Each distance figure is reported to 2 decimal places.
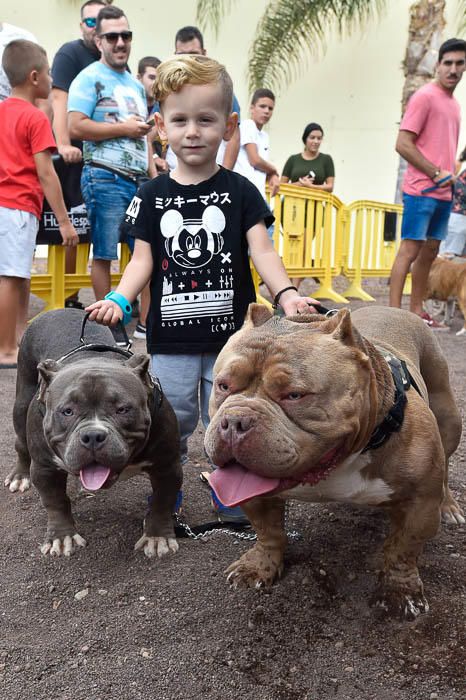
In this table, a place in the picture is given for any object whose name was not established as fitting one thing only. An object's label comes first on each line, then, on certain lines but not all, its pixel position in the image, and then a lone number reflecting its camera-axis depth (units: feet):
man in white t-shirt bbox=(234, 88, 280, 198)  25.75
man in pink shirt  21.90
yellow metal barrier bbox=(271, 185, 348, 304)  31.30
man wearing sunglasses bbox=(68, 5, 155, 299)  18.44
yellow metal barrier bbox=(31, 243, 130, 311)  22.59
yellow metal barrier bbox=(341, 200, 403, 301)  37.58
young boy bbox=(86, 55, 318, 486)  10.55
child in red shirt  17.63
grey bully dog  8.50
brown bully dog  6.50
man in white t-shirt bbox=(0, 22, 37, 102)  19.40
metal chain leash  10.00
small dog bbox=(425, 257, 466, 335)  28.14
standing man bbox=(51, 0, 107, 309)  20.38
